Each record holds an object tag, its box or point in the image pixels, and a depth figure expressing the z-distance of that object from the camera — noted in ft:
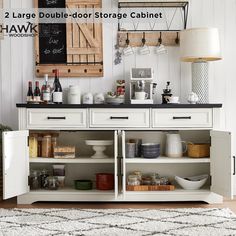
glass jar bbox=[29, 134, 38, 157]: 13.89
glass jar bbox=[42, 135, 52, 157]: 14.05
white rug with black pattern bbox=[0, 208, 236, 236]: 10.32
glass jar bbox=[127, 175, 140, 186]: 13.82
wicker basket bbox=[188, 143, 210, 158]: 13.85
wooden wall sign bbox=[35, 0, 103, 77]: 15.05
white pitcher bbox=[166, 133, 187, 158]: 14.11
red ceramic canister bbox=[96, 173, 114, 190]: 13.88
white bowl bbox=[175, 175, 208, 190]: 13.89
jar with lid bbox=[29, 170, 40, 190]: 14.16
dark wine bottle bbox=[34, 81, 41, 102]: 14.56
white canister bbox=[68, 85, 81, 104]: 14.44
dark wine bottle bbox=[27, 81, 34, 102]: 14.26
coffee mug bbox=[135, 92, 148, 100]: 14.05
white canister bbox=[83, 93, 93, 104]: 14.43
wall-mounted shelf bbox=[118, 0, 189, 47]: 15.02
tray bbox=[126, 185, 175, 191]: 13.65
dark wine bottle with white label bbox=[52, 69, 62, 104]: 14.37
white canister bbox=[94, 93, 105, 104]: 14.51
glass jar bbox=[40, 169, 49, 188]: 14.25
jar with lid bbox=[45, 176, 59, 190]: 13.99
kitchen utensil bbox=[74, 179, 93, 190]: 13.99
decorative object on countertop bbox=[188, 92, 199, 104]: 13.93
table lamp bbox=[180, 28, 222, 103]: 13.83
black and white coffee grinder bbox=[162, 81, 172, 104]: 14.21
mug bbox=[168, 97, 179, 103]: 14.02
